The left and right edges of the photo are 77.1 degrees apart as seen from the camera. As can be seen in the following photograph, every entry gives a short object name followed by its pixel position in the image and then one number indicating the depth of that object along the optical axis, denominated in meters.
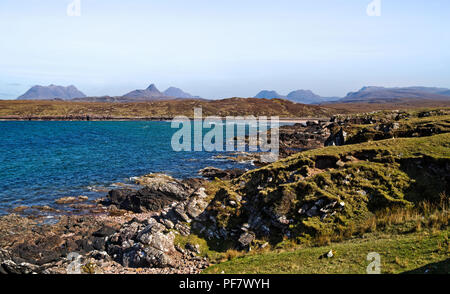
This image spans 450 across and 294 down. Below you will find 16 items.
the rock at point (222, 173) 43.41
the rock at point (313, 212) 17.62
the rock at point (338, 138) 34.54
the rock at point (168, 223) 20.15
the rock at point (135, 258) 17.42
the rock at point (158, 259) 16.98
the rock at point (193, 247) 18.09
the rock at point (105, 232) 22.61
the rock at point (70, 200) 31.89
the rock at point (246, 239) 17.53
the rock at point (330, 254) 13.19
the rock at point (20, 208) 28.92
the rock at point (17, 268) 15.38
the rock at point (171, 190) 32.28
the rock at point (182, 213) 20.70
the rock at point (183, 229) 19.61
